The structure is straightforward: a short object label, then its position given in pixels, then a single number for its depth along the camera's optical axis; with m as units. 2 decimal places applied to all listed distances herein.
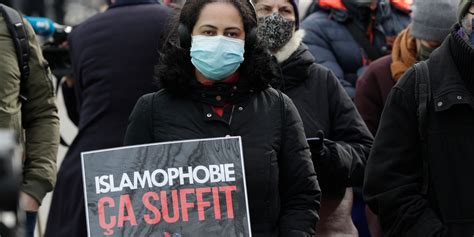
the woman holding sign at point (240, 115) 7.80
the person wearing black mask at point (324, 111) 9.87
